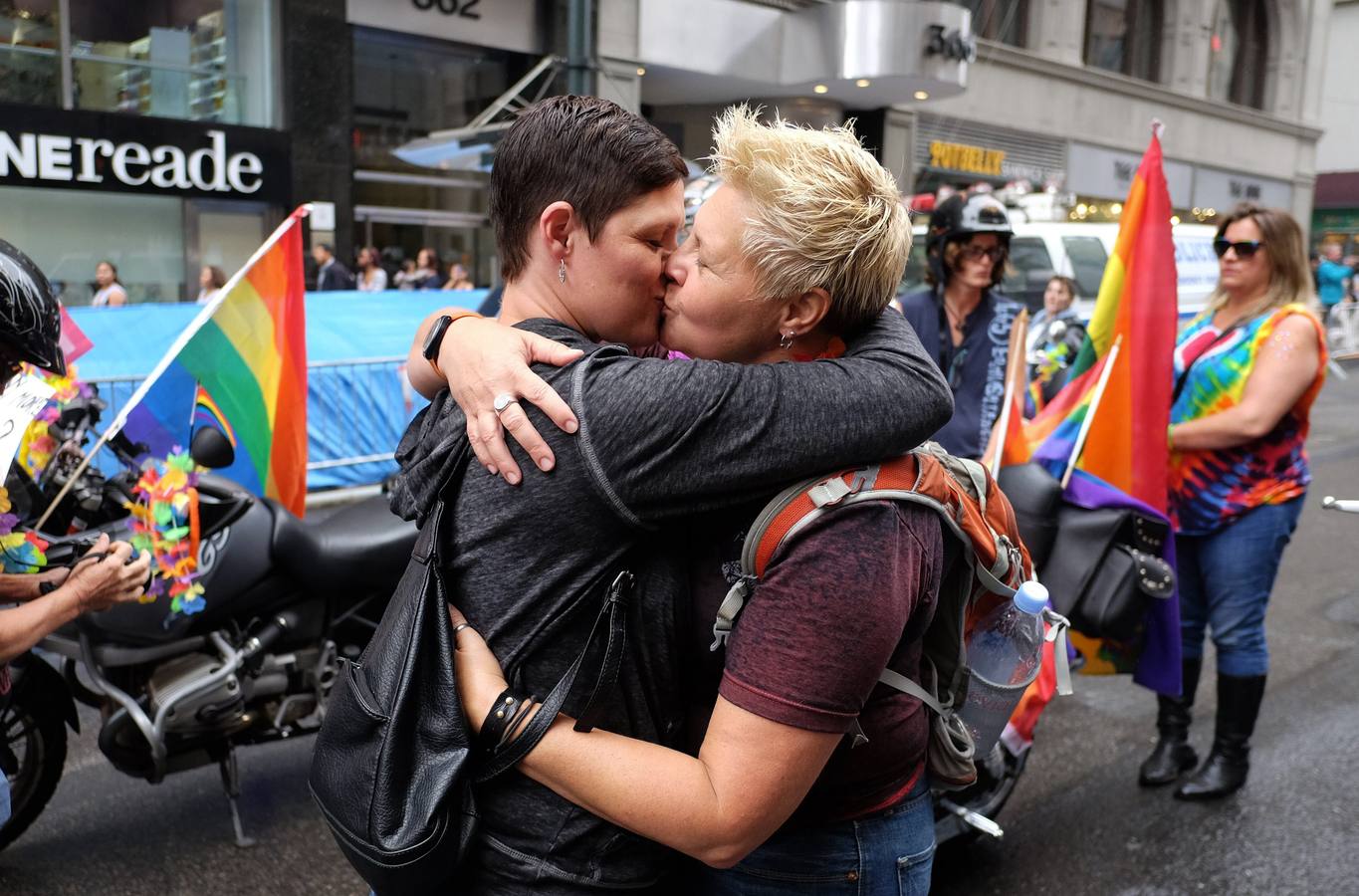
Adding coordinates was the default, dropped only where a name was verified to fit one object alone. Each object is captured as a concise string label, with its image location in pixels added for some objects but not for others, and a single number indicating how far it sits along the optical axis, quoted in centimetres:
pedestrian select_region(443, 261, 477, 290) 1345
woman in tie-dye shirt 364
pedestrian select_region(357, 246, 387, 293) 1345
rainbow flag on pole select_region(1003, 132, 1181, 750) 332
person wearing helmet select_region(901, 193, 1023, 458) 404
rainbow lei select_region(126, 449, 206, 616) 305
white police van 1110
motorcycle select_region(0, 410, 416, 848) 323
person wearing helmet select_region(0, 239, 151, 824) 241
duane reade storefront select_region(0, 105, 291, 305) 1208
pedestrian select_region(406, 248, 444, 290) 1416
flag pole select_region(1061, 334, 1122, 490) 335
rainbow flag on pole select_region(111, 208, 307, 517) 339
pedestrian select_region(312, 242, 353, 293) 1240
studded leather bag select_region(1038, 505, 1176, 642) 309
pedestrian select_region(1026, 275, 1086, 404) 514
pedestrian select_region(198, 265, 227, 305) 1191
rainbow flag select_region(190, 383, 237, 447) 352
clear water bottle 169
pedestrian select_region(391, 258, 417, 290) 1418
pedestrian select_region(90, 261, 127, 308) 1129
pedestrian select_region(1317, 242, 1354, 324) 1825
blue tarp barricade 683
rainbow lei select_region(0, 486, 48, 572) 269
